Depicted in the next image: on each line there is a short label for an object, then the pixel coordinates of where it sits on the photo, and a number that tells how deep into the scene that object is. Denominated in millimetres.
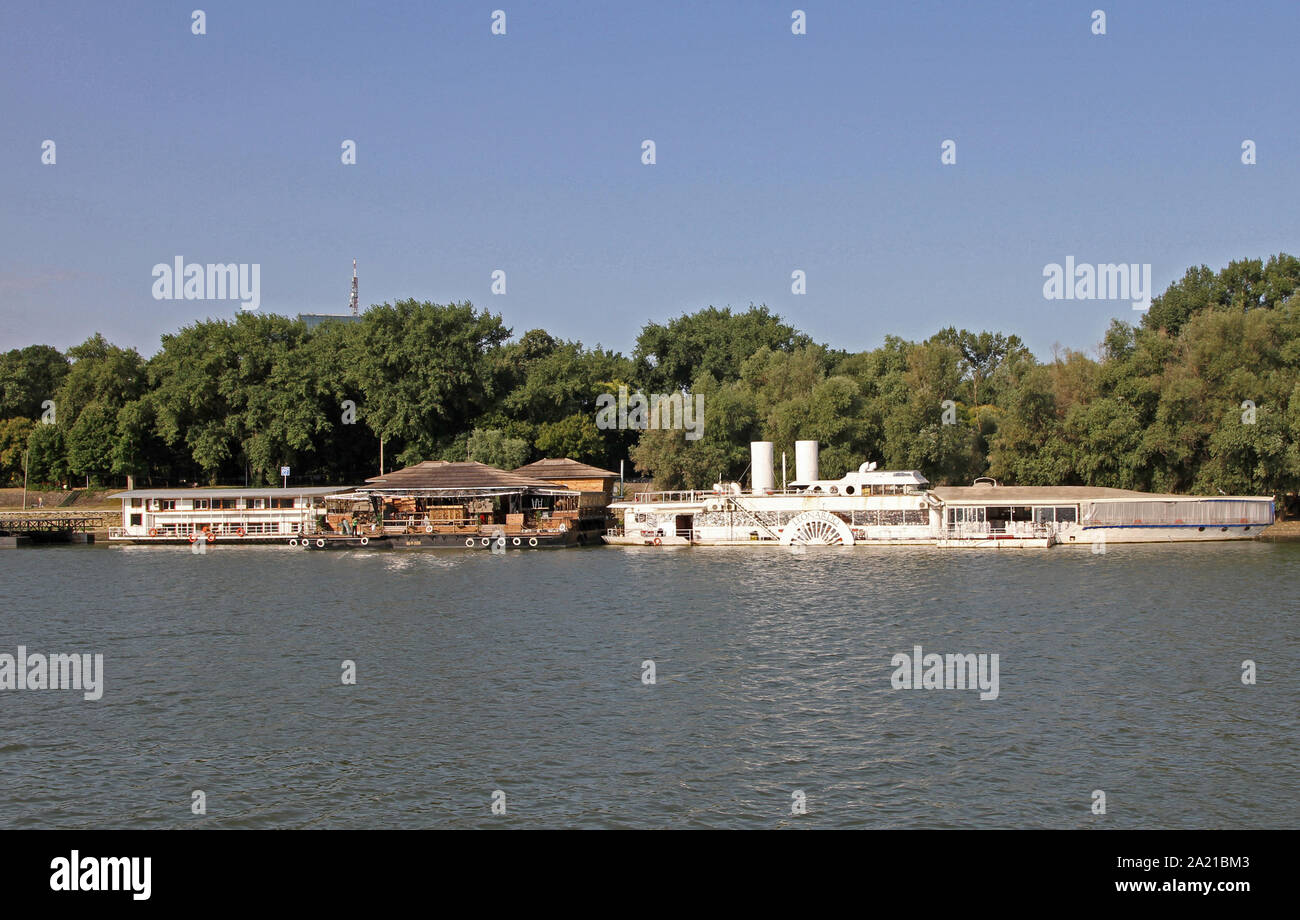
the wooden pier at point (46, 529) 90438
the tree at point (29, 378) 122375
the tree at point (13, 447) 114000
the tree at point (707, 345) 127000
